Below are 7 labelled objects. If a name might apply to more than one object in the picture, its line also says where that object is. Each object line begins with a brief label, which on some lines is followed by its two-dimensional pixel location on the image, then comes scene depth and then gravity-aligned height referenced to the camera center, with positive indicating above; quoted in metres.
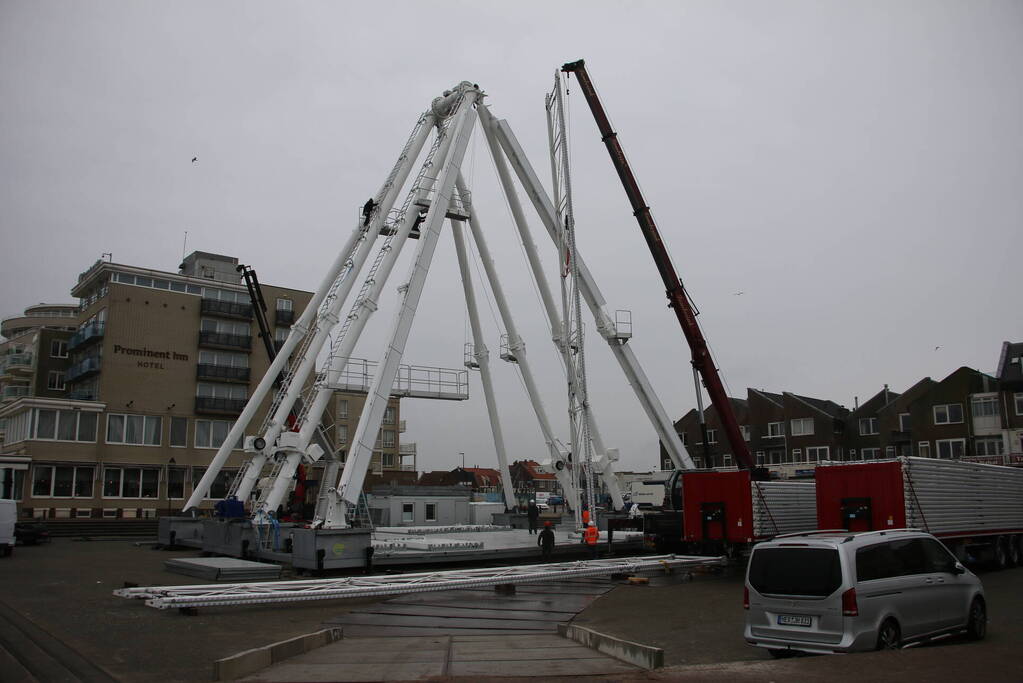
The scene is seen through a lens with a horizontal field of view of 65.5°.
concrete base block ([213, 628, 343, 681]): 8.06 -2.02
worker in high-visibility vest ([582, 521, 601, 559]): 21.23 -1.76
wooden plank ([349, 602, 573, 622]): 13.47 -2.50
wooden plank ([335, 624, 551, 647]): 11.43 -2.39
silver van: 9.01 -1.50
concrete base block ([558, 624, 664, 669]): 8.12 -2.02
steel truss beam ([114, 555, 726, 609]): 13.42 -2.19
